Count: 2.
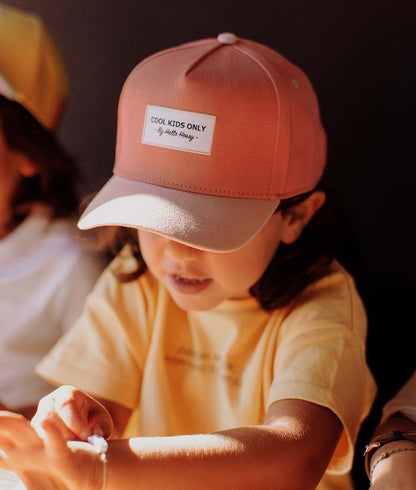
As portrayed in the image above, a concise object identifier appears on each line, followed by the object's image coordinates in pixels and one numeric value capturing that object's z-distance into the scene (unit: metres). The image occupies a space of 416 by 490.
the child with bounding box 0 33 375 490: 0.63
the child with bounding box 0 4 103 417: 0.98
